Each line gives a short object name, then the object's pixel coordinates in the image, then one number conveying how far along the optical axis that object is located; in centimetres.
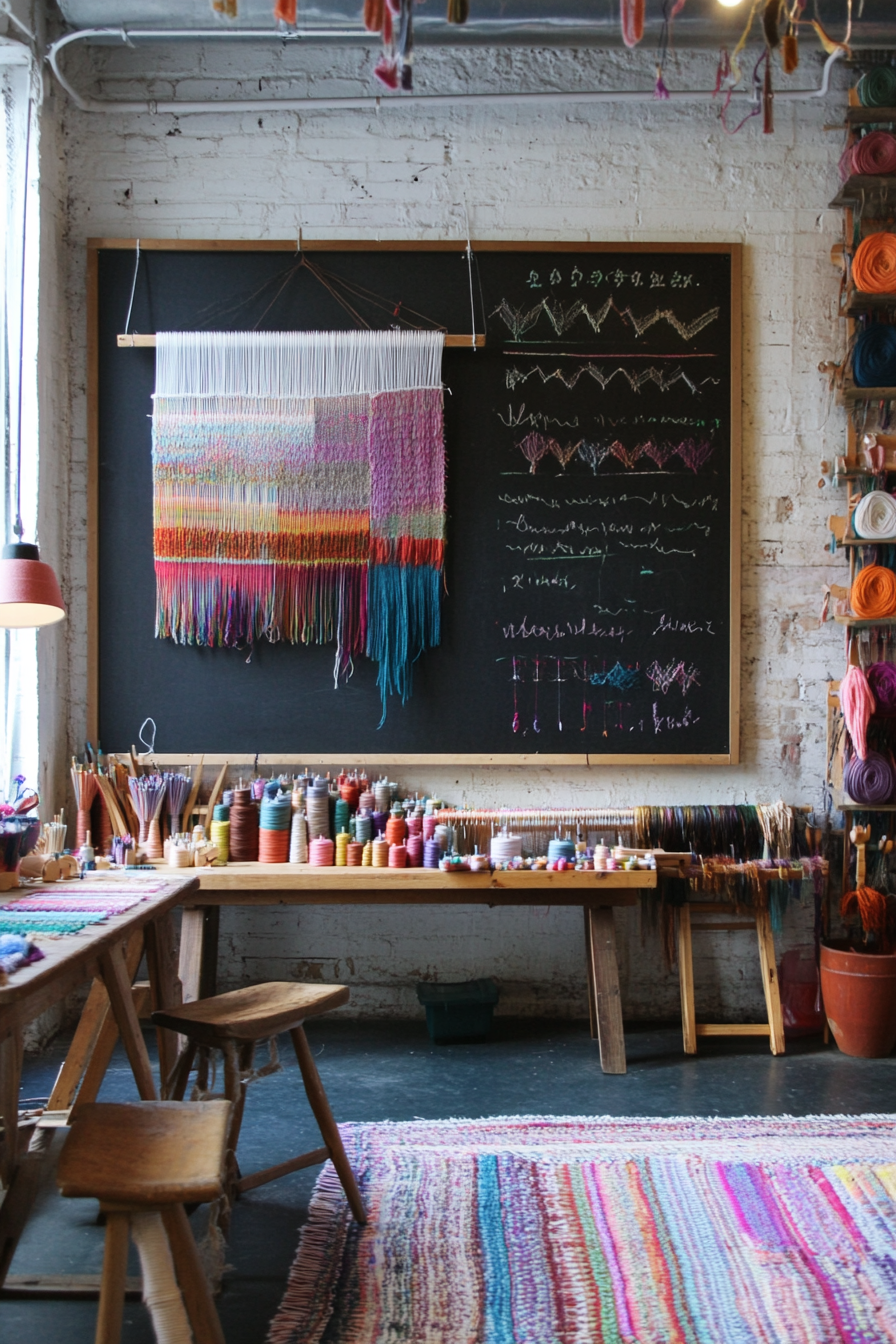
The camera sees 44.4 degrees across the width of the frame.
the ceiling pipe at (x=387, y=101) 445
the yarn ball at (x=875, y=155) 430
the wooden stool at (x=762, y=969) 419
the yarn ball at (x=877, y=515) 433
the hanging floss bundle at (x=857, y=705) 423
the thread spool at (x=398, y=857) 417
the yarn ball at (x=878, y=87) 434
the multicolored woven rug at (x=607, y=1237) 244
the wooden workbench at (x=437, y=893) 396
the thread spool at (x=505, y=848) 414
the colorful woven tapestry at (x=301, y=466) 446
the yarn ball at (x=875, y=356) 437
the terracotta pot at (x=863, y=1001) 409
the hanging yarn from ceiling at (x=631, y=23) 254
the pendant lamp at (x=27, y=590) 320
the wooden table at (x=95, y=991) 216
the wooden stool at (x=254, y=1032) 263
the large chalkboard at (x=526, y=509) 454
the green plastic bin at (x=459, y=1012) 420
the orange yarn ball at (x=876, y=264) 432
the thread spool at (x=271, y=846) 426
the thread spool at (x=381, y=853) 420
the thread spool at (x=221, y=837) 428
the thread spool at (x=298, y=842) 427
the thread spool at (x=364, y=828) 427
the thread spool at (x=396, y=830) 424
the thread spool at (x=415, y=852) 419
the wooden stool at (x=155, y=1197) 188
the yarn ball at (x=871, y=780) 426
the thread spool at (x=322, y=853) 423
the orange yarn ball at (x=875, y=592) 432
